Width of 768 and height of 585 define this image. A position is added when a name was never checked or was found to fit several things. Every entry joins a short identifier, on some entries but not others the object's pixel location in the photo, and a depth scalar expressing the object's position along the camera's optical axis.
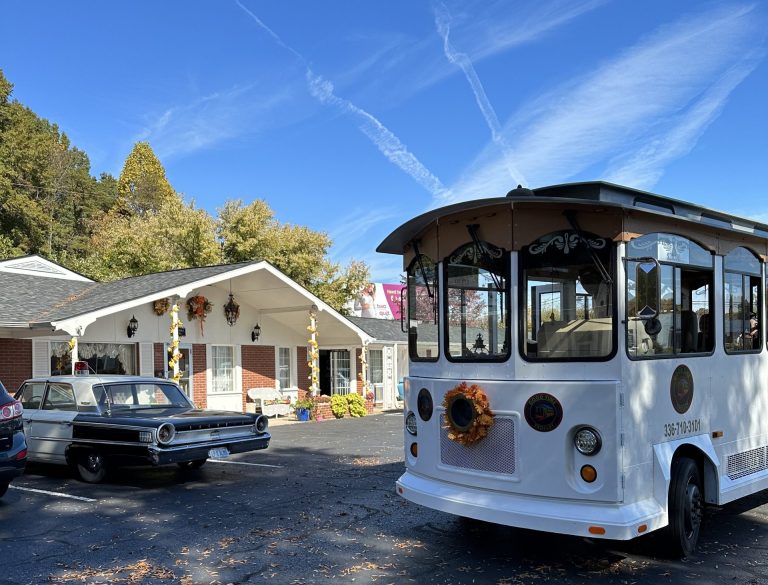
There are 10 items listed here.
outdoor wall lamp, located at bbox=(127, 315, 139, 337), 17.47
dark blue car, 7.87
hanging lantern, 20.08
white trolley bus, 5.14
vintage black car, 9.02
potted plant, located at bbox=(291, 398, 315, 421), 20.00
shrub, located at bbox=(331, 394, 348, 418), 20.77
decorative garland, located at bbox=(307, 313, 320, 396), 20.48
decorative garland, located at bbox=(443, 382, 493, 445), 5.61
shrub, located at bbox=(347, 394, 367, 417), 21.30
